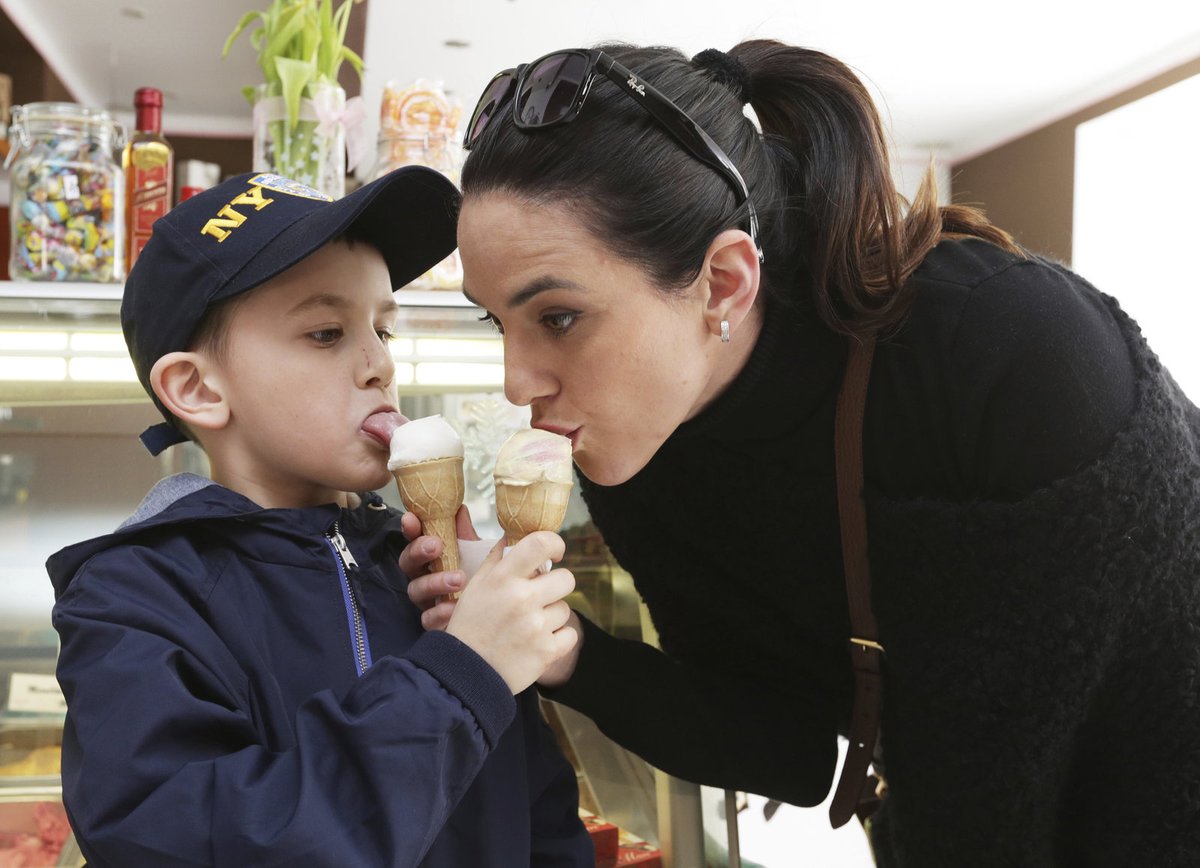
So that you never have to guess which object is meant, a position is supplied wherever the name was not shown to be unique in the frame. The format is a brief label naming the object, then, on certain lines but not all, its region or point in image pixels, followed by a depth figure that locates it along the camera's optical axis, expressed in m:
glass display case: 2.00
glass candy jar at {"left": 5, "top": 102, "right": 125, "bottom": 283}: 2.15
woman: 1.44
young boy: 1.12
